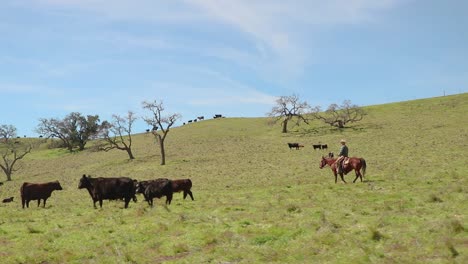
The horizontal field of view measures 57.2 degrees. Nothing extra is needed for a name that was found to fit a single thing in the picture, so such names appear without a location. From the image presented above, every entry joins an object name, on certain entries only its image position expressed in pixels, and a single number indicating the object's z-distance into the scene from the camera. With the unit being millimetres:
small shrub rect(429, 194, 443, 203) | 15411
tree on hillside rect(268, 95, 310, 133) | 79625
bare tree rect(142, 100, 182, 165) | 56469
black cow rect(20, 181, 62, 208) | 24750
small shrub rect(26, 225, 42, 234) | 14972
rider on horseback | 23500
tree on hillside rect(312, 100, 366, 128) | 76188
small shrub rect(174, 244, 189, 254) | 11147
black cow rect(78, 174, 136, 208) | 20641
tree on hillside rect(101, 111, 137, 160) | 63250
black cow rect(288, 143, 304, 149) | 56656
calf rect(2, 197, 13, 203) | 31942
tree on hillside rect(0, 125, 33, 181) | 65750
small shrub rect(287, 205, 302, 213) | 15352
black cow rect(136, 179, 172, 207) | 20297
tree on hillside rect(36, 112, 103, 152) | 92938
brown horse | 22734
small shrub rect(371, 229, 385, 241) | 10609
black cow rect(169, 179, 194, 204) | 22406
